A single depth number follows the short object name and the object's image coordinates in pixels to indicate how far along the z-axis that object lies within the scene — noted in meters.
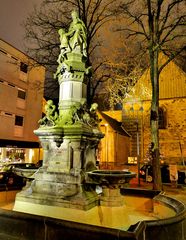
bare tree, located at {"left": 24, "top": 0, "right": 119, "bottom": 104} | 12.06
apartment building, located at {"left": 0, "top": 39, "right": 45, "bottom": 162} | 17.01
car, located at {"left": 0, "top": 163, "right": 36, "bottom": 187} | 9.49
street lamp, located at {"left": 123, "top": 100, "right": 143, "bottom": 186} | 22.61
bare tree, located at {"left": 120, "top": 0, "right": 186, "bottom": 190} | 9.14
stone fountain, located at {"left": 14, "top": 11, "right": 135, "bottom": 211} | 5.66
